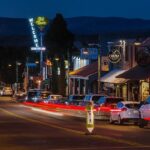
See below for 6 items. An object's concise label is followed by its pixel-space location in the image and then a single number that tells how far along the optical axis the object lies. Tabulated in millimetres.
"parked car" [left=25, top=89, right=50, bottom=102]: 74562
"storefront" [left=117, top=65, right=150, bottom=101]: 57688
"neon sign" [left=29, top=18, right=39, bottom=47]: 117275
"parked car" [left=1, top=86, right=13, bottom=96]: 128562
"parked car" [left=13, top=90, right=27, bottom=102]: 93356
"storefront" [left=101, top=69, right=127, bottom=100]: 65812
